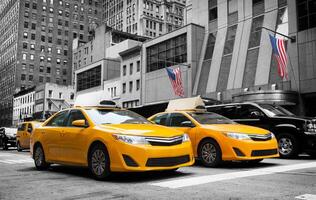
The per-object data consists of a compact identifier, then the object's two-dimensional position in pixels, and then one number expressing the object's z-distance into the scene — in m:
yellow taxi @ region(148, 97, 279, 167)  8.34
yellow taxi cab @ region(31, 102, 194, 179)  6.37
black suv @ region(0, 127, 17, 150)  23.45
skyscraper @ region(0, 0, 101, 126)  102.06
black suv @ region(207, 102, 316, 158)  11.05
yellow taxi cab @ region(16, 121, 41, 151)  19.56
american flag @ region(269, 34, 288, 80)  26.14
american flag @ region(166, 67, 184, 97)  35.09
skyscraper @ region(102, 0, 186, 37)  104.44
